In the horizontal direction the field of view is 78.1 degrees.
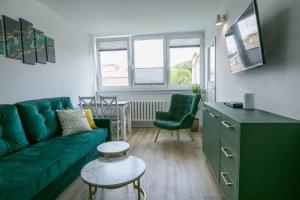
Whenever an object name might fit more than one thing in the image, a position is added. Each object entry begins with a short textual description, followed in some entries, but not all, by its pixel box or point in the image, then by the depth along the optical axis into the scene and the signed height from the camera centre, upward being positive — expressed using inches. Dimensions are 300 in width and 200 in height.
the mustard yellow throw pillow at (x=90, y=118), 110.8 -17.7
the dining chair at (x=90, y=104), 140.7 -12.0
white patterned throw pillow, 98.0 -17.9
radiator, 178.2 -20.4
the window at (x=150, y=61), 180.9 +27.4
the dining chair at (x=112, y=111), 139.6 -17.5
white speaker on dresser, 72.6 -5.6
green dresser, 46.9 -18.7
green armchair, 128.8 -20.3
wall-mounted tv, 60.2 +17.2
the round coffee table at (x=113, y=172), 54.2 -27.3
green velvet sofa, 54.0 -24.5
